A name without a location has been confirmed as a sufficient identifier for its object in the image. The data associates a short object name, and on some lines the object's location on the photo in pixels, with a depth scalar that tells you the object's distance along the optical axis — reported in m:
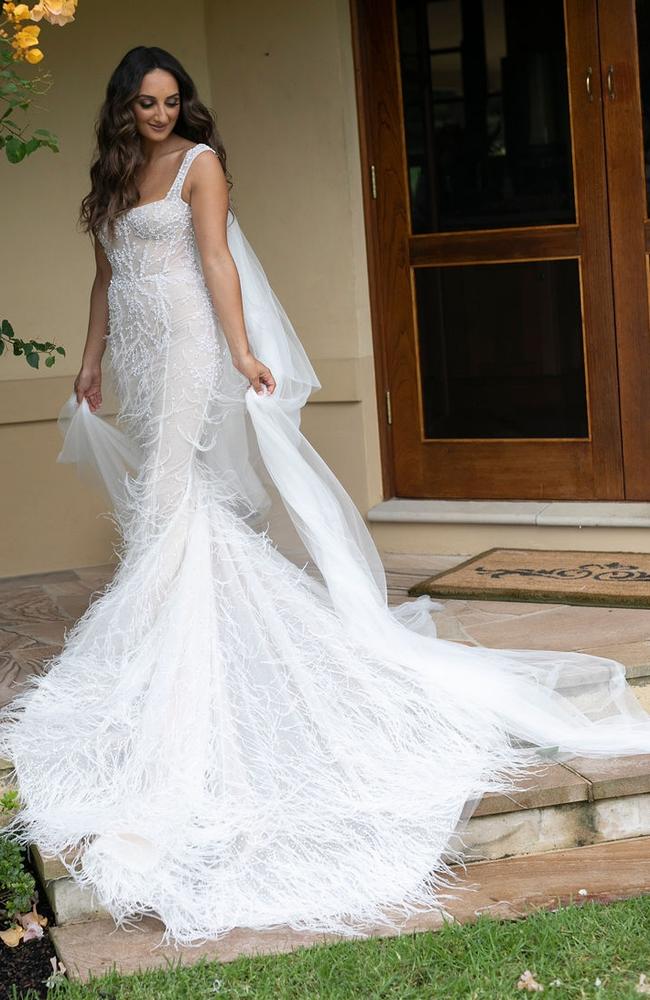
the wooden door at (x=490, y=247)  5.24
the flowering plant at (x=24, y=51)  2.96
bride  3.07
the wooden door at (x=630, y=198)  5.09
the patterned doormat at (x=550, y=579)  4.65
